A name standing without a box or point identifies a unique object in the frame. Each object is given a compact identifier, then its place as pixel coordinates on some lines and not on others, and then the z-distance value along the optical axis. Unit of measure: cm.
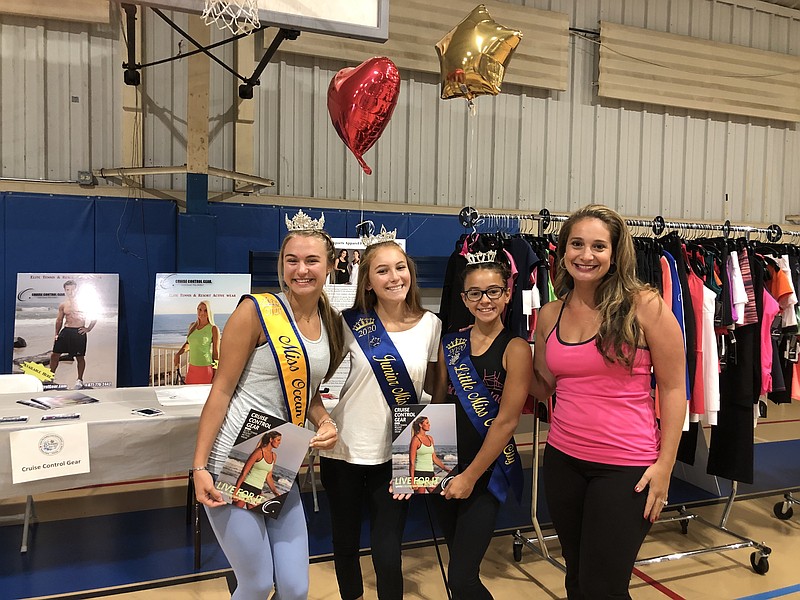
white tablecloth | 250
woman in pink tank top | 169
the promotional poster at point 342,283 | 316
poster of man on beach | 443
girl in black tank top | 188
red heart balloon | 309
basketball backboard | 246
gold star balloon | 337
